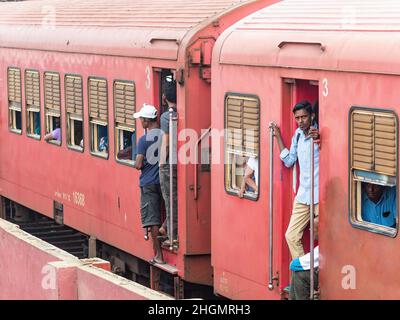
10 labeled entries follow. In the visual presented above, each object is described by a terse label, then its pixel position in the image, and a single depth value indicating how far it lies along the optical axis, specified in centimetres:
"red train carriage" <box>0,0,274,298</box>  2256
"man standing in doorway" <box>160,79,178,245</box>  2287
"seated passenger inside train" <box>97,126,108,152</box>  2717
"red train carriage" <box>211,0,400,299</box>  1622
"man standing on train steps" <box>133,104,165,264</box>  2319
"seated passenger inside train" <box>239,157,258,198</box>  1984
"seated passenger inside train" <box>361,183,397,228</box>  1623
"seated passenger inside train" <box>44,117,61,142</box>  3031
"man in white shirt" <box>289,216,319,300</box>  1802
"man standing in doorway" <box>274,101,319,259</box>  1797
